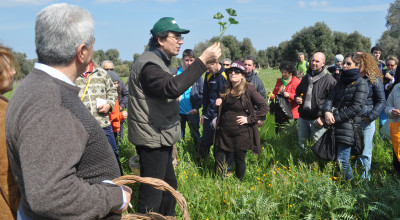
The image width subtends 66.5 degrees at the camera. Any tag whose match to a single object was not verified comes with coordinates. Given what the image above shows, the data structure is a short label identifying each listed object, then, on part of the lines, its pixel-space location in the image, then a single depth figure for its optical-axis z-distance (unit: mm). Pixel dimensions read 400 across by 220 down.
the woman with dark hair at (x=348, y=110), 3730
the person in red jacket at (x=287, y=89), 6177
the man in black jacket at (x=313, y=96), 4871
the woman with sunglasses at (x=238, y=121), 4113
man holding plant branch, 2527
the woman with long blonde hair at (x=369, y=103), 3947
